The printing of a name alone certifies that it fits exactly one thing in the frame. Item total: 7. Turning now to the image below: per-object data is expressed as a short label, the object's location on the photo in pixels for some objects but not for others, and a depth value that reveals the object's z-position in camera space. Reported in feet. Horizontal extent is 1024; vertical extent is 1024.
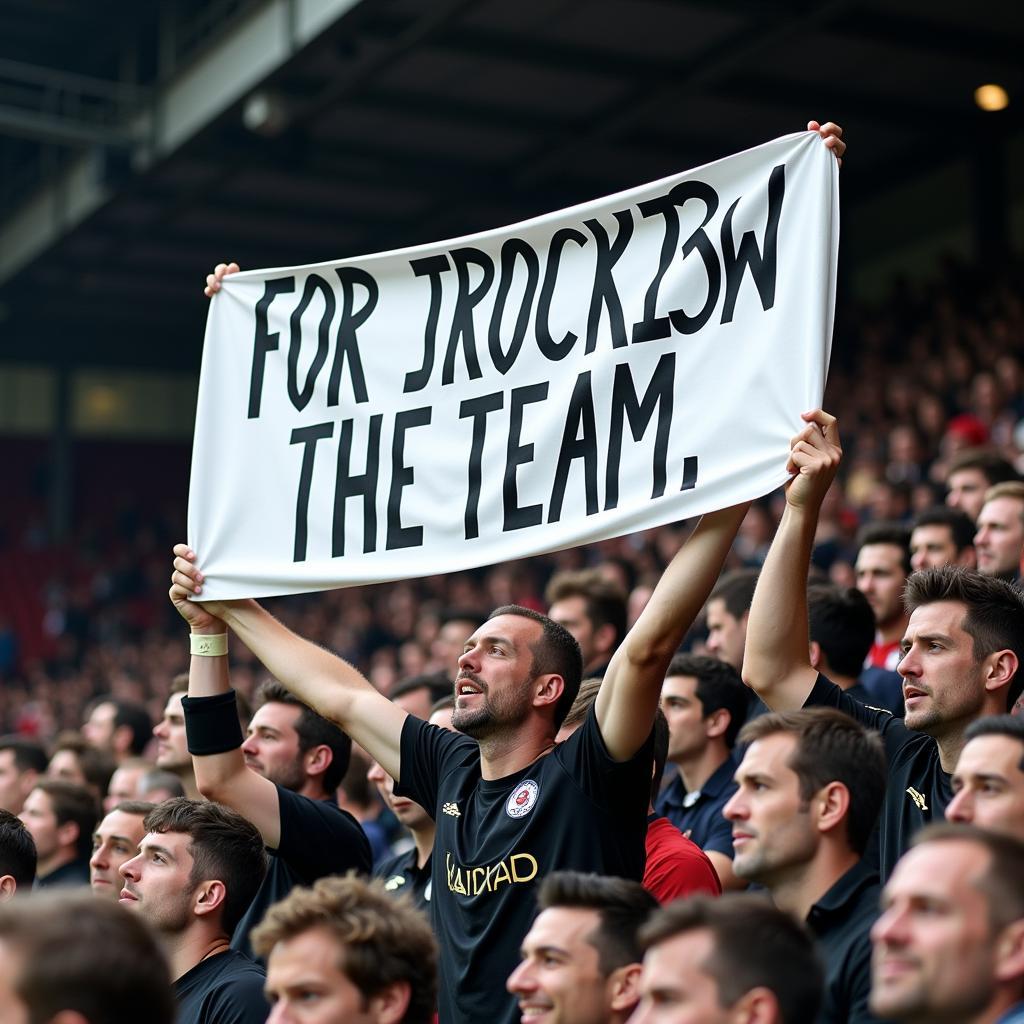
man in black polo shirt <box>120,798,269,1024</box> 13.65
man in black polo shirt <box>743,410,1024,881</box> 13.01
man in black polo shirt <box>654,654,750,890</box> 17.54
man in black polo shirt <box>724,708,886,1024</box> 11.09
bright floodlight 45.60
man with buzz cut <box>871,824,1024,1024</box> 8.19
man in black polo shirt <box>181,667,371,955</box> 15.15
